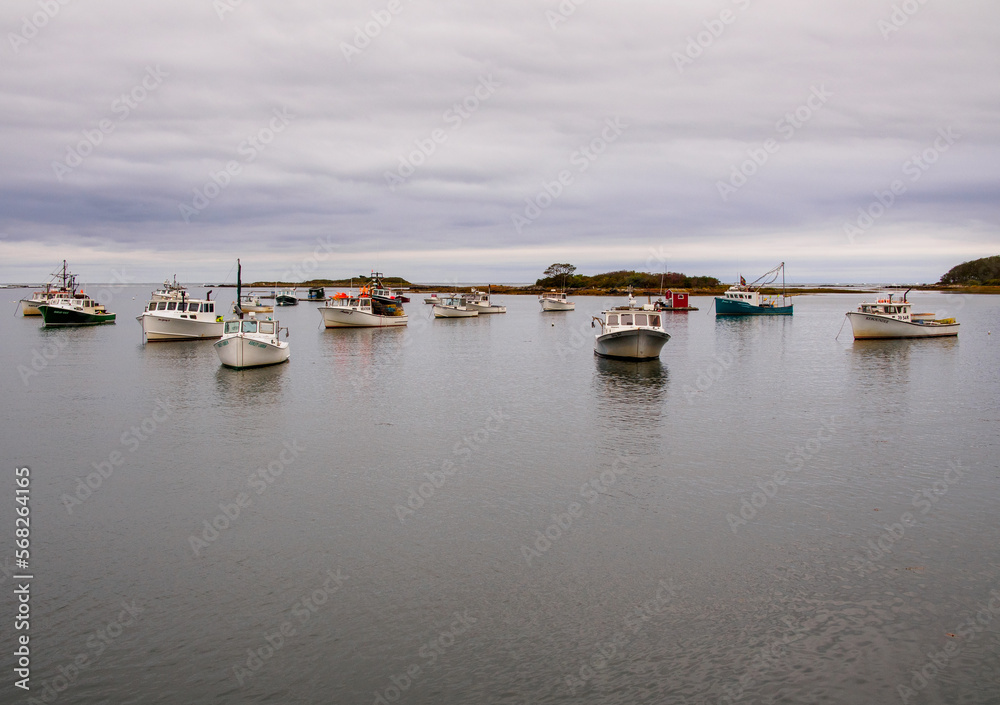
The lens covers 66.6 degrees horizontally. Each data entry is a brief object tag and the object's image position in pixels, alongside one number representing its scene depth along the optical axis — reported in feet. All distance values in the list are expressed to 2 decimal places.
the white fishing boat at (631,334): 172.14
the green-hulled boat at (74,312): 310.84
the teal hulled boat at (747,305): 395.96
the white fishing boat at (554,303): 457.27
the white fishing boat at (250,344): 158.40
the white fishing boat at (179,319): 226.99
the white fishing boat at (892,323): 233.35
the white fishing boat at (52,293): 344.08
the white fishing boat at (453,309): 392.06
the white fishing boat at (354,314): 295.07
